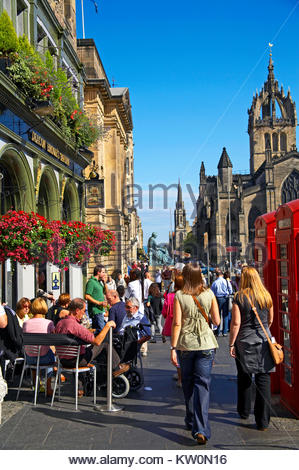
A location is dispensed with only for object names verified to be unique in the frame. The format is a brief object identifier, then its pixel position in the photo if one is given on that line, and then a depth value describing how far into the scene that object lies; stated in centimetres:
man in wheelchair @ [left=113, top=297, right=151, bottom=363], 773
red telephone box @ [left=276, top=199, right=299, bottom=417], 612
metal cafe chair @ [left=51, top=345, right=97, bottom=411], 711
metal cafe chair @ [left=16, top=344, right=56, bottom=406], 724
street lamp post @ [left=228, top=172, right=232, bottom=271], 8364
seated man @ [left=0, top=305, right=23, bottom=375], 610
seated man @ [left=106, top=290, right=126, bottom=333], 811
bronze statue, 4249
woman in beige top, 535
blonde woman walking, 584
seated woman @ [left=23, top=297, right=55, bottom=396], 755
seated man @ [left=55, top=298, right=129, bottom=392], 704
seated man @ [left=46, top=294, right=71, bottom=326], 877
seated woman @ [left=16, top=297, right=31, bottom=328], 873
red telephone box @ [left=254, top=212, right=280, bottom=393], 718
